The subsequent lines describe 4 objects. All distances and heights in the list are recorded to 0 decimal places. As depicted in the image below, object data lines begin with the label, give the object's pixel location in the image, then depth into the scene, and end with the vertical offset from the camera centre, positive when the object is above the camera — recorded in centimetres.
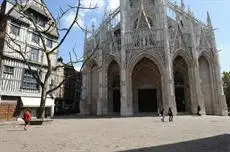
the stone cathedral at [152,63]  2189 +536
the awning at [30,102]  1811 +30
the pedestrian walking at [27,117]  1061 -73
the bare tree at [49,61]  1226 +303
